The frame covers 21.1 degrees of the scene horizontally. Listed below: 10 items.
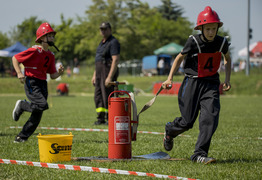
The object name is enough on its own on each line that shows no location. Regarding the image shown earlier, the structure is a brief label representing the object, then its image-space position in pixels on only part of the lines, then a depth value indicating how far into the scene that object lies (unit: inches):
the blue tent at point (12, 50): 2468.3
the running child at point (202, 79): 339.5
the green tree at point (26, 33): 5015.0
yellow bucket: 324.8
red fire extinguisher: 341.0
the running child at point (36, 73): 444.9
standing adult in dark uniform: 624.8
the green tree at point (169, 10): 5699.6
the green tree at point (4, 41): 4606.7
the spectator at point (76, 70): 3150.9
